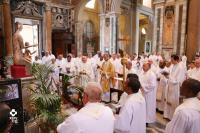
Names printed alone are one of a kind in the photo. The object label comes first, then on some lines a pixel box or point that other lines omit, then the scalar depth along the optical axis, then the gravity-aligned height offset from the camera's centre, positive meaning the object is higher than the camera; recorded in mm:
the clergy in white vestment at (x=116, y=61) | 11284 -621
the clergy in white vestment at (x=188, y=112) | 2467 -752
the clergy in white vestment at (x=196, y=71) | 6448 -675
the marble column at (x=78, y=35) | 18222 +1359
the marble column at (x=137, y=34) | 20725 +1661
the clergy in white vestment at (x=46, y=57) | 12316 -408
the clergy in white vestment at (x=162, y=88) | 7094 -1354
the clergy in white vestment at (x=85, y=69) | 9190 -907
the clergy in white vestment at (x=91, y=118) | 2142 -733
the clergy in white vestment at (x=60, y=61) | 10963 -620
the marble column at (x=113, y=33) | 16375 +1395
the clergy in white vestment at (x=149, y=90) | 5654 -1107
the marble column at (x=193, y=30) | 9844 +998
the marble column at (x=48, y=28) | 15273 +1681
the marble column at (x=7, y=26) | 12328 +1471
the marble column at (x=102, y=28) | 17109 +1879
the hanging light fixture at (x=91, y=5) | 22969 +5190
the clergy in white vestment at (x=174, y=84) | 6082 -1019
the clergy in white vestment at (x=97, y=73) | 10242 -1174
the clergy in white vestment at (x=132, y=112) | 3059 -944
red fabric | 5748 -583
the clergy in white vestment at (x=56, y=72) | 9741 -1054
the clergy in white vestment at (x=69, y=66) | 10093 -805
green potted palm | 3805 -1106
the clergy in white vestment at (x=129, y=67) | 6742 -547
